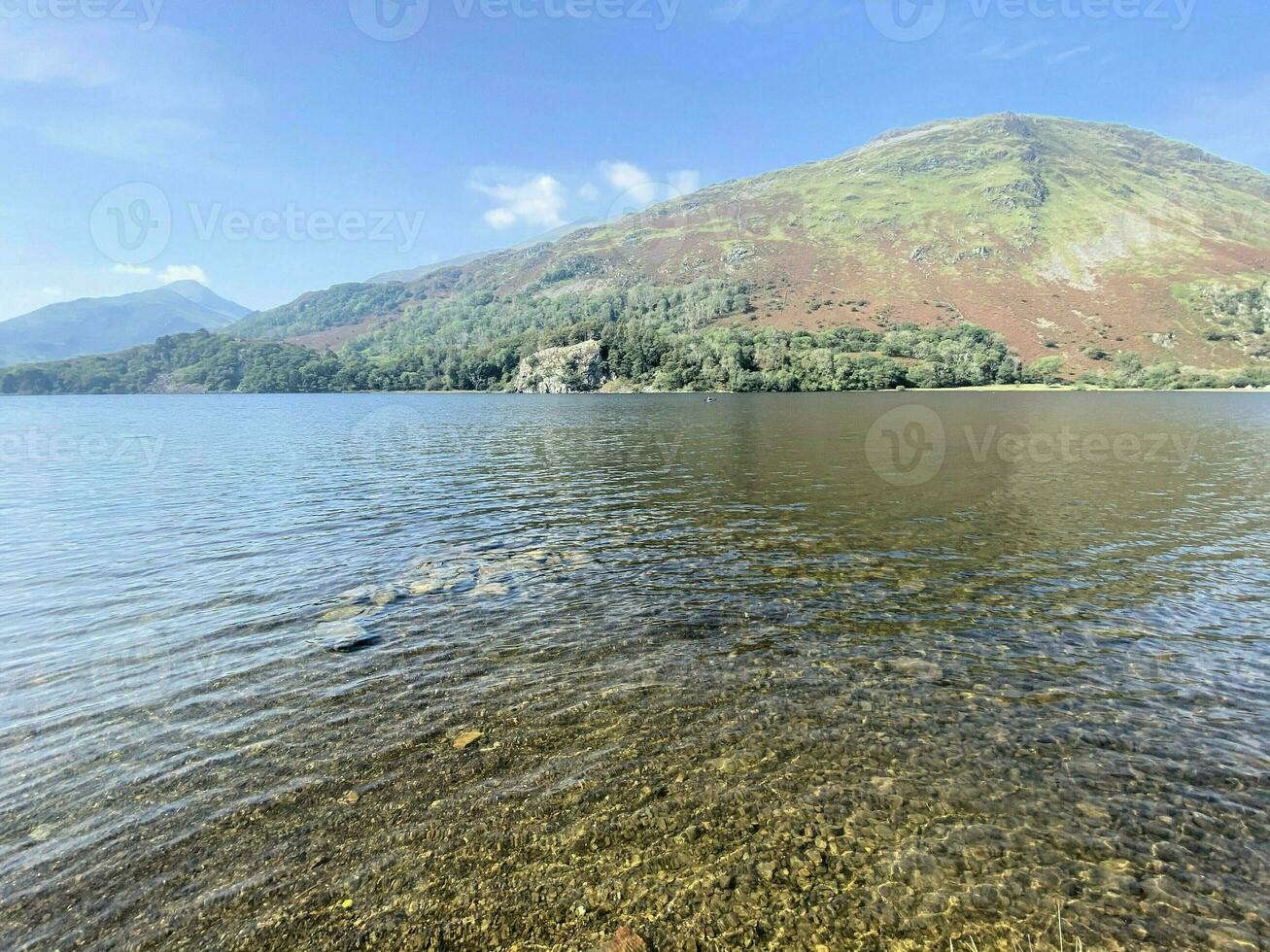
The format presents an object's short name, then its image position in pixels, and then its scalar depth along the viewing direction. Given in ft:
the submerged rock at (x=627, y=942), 24.36
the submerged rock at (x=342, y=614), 58.18
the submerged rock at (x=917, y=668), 46.11
